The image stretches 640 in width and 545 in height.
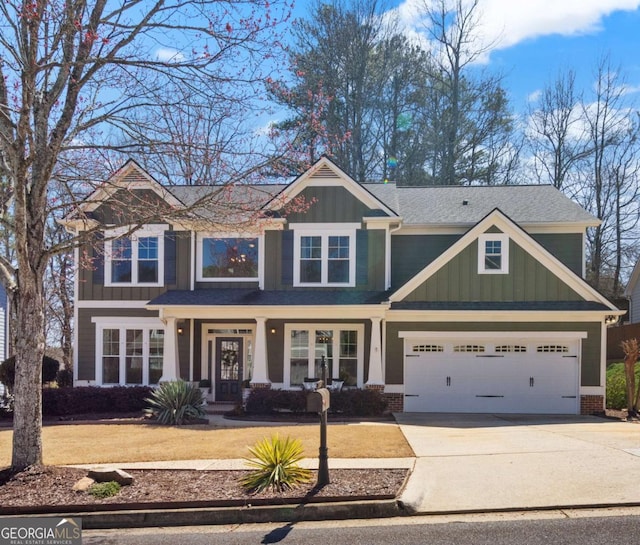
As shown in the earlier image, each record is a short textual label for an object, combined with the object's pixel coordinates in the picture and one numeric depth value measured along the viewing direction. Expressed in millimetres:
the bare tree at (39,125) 8383
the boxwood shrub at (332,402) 16250
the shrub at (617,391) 18391
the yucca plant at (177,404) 15039
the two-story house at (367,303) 17219
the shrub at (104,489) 7852
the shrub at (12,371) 17094
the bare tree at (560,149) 33656
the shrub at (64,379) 21469
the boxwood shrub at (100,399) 17016
